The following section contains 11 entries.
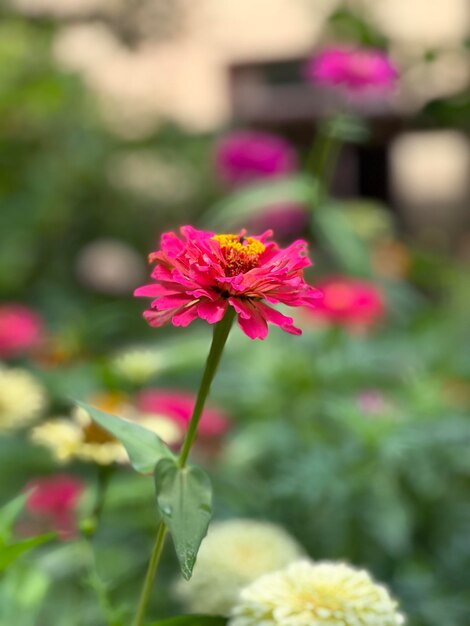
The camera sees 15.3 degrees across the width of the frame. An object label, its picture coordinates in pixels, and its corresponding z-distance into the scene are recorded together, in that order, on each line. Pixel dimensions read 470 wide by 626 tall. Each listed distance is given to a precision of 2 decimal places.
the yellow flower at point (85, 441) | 1.03
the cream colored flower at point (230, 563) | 1.06
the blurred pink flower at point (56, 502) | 1.39
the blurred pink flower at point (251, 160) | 1.99
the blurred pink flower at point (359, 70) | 1.44
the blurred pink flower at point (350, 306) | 1.43
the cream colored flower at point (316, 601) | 0.91
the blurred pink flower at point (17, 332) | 1.56
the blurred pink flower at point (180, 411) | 1.27
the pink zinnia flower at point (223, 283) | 0.87
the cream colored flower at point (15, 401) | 1.22
